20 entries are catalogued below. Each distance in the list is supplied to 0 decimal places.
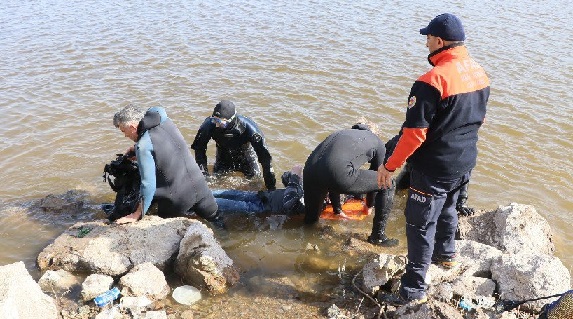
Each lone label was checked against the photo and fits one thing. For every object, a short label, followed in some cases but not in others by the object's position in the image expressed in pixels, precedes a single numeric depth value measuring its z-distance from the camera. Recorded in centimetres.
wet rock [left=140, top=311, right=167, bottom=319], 387
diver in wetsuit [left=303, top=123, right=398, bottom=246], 450
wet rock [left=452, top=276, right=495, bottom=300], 393
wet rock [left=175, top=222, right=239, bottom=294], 424
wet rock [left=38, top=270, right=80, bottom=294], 425
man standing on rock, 313
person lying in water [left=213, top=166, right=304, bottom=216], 557
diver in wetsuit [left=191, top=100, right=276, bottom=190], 562
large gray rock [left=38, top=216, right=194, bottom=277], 441
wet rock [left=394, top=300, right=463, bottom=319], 352
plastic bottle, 397
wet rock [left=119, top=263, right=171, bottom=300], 408
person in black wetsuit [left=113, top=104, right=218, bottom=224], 432
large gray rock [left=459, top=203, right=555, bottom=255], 470
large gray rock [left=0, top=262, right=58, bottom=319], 341
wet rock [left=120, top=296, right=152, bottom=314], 394
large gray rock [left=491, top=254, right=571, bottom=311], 380
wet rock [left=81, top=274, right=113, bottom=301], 407
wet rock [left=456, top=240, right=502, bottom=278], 424
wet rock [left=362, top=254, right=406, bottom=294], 410
